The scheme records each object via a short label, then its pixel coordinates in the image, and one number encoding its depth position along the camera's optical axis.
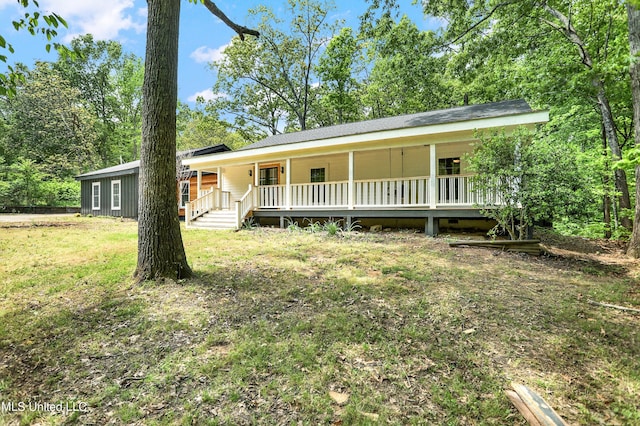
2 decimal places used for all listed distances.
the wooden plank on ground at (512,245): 6.39
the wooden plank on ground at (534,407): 1.93
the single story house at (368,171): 8.57
